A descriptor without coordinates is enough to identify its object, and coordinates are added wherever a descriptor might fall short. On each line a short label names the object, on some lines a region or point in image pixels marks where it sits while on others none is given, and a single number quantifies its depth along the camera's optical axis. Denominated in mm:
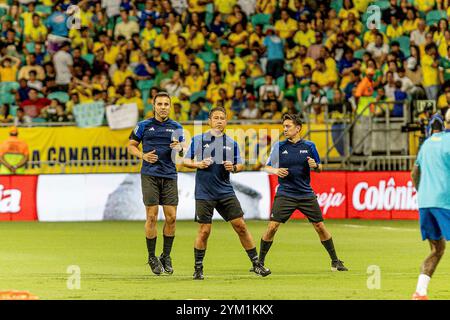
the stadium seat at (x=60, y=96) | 31953
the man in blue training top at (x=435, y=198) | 12266
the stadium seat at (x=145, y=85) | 32312
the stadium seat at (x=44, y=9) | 34406
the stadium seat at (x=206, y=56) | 33656
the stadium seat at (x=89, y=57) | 33378
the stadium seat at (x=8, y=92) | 31844
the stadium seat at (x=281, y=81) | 32438
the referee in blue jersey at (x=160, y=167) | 16203
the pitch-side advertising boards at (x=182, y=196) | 28828
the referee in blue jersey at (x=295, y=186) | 16766
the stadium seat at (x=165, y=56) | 33219
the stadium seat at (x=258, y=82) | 32347
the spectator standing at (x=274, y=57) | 32844
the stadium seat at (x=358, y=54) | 33000
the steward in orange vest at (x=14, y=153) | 29328
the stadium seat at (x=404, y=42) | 33062
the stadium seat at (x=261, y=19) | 34562
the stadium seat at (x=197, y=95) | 31891
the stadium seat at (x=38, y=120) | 30742
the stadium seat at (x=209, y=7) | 35000
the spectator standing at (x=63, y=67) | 32500
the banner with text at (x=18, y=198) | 28844
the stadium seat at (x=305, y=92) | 31688
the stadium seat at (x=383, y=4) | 33750
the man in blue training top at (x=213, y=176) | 15414
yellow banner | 29781
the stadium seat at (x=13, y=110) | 31311
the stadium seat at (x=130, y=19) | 34375
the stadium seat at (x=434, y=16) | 33438
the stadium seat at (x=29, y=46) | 33447
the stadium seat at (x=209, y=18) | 34672
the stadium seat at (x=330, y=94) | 31516
